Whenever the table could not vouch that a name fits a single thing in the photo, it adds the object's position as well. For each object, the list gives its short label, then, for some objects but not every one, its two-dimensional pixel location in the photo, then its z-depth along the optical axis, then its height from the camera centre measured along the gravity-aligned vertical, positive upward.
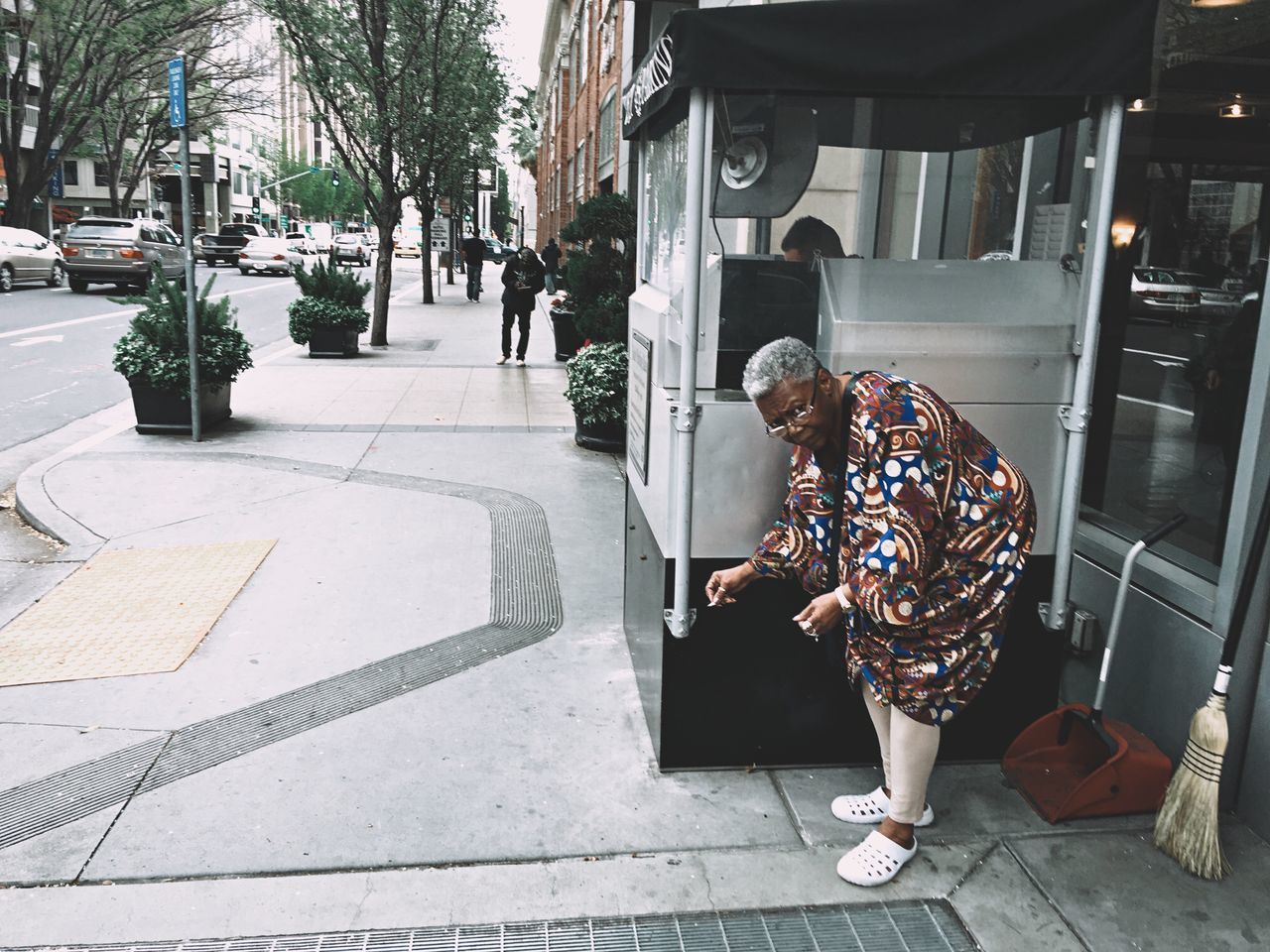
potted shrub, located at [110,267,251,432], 9.35 -1.01
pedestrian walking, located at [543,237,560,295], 19.50 -0.06
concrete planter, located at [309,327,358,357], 16.02 -1.43
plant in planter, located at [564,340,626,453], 9.33 -1.18
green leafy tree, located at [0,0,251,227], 29.95 +5.29
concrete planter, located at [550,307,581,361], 16.58 -1.24
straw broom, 3.22 -1.47
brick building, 20.70 +3.95
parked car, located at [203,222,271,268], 44.34 -0.16
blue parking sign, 8.52 +1.16
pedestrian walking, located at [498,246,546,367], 15.23 -0.53
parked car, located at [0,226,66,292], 26.97 -0.66
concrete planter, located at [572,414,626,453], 9.52 -1.60
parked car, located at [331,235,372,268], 52.25 -0.18
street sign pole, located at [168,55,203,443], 8.53 +0.13
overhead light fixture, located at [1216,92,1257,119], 4.61 +0.73
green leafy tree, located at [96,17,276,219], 33.72 +5.30
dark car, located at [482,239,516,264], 67.94 +0.02
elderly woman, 2.84 -0.74
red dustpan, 3.55 -1.64
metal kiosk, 3.24 -0.16
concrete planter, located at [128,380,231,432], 9.52 -1.49
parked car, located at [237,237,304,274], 39.41 -0.50
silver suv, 27.47 -0.39
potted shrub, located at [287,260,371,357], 15.92 -1.00
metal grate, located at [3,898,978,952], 2.94 -1.87
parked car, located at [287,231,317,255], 58.24 +0.13
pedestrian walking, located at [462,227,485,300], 29.52 -0.23
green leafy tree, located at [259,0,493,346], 16.17 +2.64
